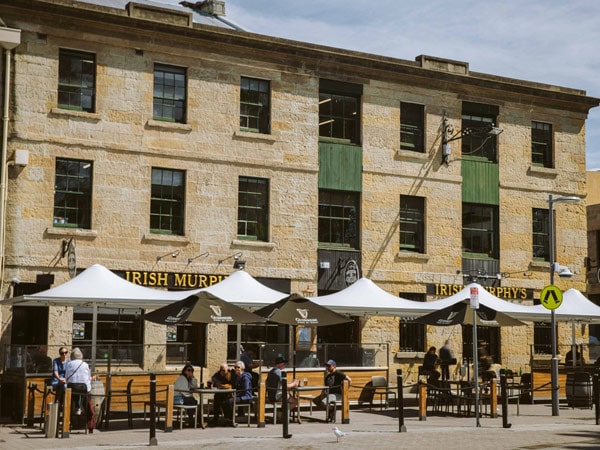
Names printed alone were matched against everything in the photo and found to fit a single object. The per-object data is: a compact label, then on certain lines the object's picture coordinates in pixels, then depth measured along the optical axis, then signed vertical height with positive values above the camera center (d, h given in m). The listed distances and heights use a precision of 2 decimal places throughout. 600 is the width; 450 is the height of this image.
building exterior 25.28 +4.84
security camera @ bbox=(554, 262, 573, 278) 26.91 +1.97
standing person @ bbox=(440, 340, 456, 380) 27.12 -0.59
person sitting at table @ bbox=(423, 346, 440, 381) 25.66 -0.63
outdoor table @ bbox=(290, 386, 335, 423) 19.92 -1.15
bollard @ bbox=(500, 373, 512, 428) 19.09 -1.32
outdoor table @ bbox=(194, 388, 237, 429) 18.47 -1.13
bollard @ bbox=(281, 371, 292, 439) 16.84 -1.31
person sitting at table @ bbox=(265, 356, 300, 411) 20.06 -1.03
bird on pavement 15.95 -1.55
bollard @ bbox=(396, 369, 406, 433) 18.05 -1.27
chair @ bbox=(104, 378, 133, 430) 18.88 -1.31
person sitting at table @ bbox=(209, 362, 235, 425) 19.41 -0.97
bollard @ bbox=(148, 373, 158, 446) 15.83 -1.28
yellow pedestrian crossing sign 22.98 +1.01
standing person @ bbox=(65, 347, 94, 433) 18.23 -0.92
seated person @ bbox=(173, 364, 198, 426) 18.95 -1.02
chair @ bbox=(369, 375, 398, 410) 23.38 -1.13
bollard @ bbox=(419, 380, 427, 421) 20.88 -1.39
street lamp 22.86 -0.38
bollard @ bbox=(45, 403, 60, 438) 17.28 -1.54
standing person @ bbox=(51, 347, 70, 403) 18.34 -0.70
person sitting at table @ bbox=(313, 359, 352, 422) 21.50 -0.96
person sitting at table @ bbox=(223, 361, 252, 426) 19.39 -1.09
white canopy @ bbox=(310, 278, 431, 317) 24.02 +0.88
